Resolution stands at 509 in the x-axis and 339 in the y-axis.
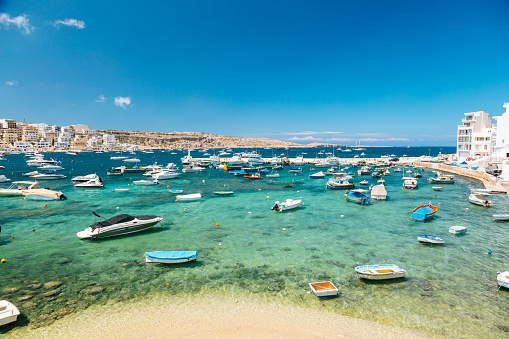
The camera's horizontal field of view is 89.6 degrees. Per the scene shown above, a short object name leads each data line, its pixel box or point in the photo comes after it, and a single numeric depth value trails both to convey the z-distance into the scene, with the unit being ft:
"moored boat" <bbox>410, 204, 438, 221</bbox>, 91.04
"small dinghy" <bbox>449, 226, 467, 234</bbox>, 76.38
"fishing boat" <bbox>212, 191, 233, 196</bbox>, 138.31
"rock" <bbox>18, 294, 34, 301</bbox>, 43.35
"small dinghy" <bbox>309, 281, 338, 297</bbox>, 44.47
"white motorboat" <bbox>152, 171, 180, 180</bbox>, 194.49
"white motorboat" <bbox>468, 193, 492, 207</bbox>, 108.95
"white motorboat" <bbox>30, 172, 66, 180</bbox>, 190.90
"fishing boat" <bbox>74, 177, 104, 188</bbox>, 158.51
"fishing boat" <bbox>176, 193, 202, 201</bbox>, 123.24
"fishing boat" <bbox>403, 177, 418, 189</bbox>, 158.20
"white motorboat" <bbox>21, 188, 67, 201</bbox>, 119.03
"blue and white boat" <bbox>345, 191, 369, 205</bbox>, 116.37
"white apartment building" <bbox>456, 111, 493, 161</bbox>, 253.03
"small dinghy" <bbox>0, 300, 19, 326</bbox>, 35.96
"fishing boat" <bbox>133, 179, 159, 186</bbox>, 172.65
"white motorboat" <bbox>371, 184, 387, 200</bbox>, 125.80
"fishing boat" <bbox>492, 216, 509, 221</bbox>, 88.84
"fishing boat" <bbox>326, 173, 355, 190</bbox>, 154.71
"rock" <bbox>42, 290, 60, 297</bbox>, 44.90
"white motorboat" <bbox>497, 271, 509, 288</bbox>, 46.34
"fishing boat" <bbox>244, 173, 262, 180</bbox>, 206.57
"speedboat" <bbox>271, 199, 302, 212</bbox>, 104.80
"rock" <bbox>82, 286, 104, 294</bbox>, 46.27
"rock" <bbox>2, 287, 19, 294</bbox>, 45.11
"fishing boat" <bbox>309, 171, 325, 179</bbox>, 211.61
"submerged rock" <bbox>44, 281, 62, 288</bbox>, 47.68
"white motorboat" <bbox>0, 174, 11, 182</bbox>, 171.94
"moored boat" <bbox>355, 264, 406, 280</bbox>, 49.39
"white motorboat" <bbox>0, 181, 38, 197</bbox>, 127.50
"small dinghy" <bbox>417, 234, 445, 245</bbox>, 68.17
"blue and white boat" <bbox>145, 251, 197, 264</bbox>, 56.24
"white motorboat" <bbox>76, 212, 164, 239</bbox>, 70.64
